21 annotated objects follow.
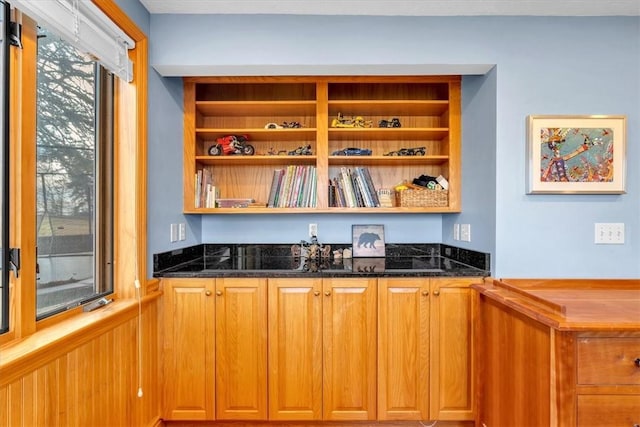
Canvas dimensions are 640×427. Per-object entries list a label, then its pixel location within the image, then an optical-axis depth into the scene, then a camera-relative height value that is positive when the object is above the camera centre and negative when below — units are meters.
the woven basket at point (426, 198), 2.29 +0.09
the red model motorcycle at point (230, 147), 2.36 +0.45
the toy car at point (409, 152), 2.39 +0.42
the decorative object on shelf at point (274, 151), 2.52 +0.45
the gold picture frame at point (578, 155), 1.82 +0.30
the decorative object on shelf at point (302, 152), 2.35 +0.42
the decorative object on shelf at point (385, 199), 2.40 +0.09
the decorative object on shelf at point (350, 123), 2.33 +0.61
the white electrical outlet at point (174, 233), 2.14 -0.12
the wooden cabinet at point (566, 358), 1.33 -0.60
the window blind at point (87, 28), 1.16 +0.72
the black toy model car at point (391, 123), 2.37 +0.61
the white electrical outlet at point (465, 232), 2.18 -0.13
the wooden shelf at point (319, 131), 2.25 +0.55
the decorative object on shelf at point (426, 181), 2.34 +0.21
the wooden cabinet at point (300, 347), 1.93 -0.75
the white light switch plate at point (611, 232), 1.87 -0.11
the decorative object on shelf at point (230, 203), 2.38 +0.07
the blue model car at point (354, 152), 2.33 +0.41
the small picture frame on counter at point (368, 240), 2.51 -0.20
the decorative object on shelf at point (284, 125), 2.34 +0.60
